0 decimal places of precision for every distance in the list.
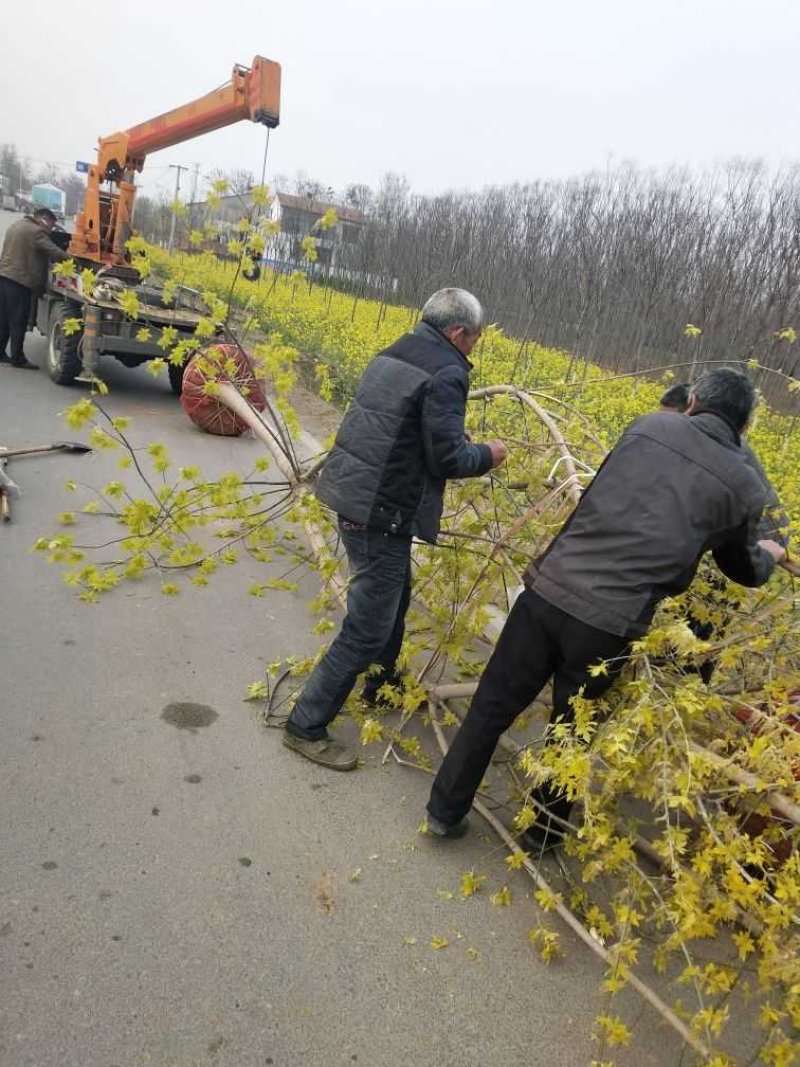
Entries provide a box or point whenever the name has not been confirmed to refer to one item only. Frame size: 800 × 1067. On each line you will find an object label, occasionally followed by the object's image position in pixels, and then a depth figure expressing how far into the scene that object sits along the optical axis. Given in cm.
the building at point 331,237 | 2793
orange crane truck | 831
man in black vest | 296
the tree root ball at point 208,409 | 790
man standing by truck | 920
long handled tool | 639
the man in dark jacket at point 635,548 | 238
